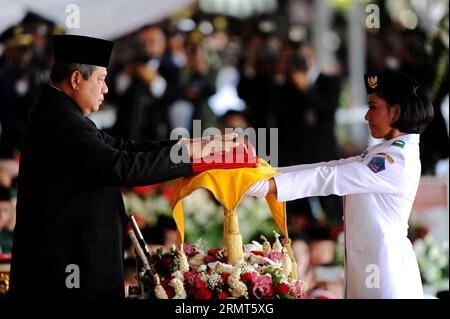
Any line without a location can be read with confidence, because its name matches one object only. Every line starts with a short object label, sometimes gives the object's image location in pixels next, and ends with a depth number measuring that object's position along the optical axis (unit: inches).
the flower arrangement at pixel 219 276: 260.1
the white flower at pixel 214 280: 260.1
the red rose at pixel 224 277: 261.7
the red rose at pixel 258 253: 282.1
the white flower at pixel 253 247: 287.4
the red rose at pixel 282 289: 263.4
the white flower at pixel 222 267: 263.4
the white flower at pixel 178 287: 261.1
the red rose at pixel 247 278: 261.0
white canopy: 640.4
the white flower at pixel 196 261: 276.4
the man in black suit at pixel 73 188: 253.3
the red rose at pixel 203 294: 257.4
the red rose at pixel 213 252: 282.6
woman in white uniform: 268.1
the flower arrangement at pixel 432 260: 526.0
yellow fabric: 258.2
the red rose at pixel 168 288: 263.7
